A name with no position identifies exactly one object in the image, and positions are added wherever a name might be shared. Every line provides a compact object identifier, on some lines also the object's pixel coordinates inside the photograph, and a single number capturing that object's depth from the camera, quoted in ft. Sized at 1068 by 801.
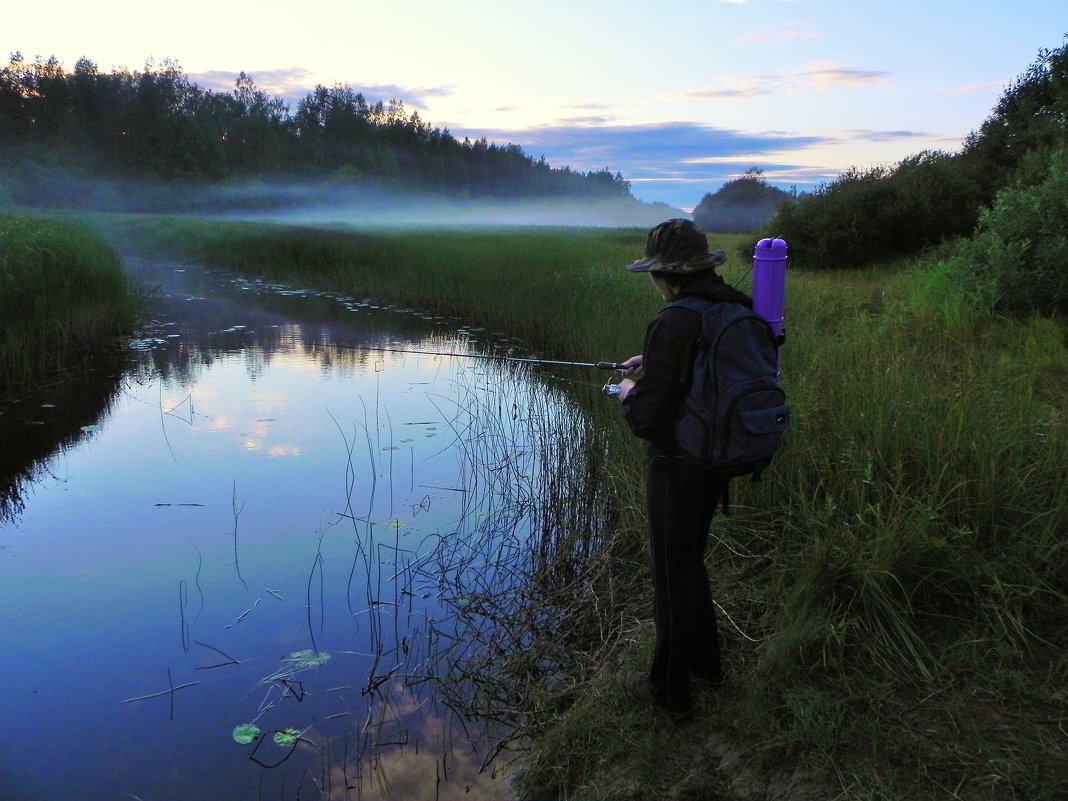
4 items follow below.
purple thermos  10.09
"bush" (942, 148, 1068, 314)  25.98
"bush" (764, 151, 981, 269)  46.50
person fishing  9.05
